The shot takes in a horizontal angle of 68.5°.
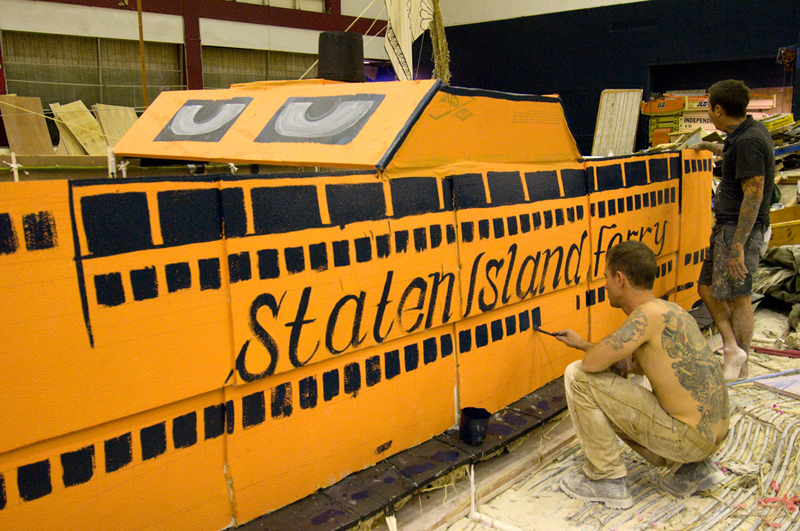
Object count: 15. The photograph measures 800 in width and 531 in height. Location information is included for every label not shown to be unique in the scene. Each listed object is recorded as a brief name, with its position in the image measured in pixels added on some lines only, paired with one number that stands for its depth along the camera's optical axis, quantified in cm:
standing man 403
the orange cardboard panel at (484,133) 292
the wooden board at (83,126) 1178
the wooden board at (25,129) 1107
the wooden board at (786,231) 650
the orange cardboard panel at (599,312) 402
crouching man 270
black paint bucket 288
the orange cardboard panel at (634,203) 400
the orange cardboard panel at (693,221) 521
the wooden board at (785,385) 391
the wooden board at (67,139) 1167
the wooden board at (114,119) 1209
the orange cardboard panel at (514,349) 313
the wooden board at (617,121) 1449
